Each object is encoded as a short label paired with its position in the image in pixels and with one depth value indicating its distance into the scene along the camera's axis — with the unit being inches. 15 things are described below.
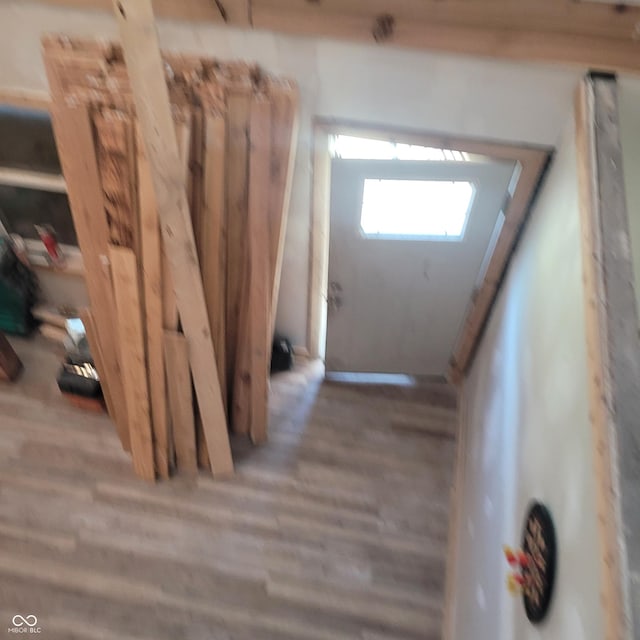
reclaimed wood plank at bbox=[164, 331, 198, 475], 86.7
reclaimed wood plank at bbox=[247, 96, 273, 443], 74.9
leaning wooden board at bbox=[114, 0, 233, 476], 58.4
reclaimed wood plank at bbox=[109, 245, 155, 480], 80.4
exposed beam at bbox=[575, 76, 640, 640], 37.4
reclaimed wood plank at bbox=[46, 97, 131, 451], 71.7
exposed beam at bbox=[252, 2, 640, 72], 67.5
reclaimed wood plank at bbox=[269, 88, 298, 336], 74.3
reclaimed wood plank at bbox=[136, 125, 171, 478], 74.8
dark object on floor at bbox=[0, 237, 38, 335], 114.7
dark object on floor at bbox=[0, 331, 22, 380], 112.8
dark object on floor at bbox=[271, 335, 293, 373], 118.3
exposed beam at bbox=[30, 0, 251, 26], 70.6
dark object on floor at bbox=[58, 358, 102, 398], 107.0
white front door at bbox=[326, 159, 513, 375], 89.0
